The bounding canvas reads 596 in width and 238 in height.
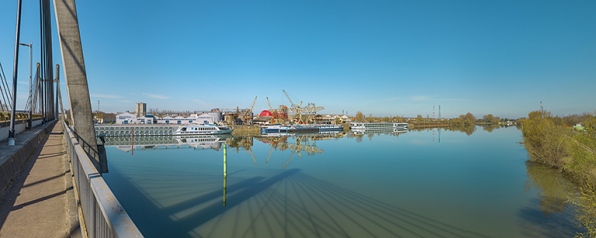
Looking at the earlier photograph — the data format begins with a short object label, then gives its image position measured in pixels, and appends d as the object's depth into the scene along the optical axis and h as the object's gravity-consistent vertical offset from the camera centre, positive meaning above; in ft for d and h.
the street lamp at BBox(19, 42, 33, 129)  65.00 +11.80
